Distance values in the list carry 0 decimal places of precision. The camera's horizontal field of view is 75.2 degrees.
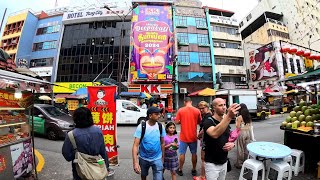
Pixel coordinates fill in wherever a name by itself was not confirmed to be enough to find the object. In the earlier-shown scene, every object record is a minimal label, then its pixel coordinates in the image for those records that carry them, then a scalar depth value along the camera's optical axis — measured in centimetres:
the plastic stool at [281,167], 412
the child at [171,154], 428
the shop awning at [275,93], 2600
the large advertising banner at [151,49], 2747
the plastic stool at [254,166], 413
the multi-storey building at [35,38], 3456
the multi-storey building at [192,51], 3003
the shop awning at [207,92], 1917
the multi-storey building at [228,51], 3291
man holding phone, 291
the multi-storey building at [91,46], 3288
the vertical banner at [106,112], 534
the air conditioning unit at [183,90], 2941
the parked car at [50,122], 938
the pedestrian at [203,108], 540
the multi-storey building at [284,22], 4034
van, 1491
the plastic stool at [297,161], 502
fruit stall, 518
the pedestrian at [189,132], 517
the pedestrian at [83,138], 280
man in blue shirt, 347
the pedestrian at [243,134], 553
